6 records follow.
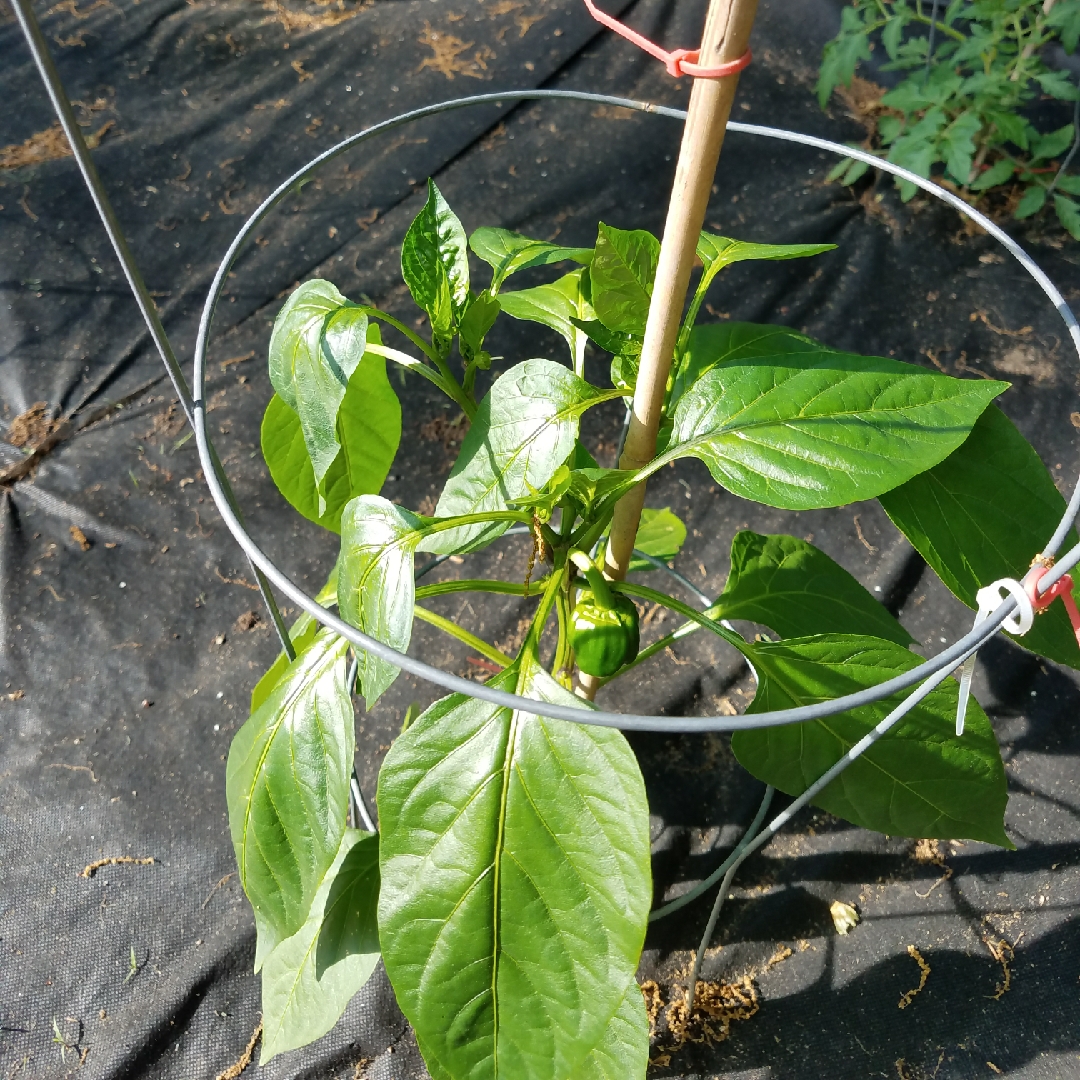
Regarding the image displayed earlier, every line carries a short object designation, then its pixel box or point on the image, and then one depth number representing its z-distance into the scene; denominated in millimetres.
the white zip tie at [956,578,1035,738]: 452
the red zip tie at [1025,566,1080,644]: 461
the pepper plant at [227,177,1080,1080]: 565
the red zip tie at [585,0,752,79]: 449
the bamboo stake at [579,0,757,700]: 448
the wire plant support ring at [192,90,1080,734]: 436
